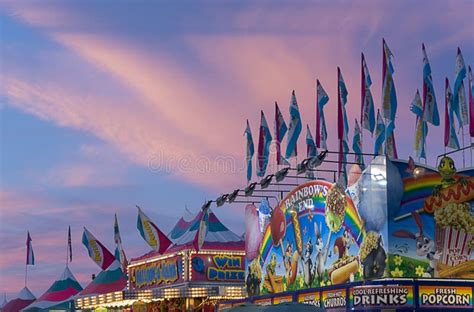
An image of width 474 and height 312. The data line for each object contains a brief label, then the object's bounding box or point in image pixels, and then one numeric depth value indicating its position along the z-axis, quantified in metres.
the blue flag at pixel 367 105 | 36.62
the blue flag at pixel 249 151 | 49.69
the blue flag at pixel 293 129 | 43.56
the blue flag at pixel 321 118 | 41.31
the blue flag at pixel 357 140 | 41.84
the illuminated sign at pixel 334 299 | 35.78
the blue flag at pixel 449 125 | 36.78
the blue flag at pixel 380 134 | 37.25
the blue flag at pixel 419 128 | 36.31
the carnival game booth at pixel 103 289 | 63.12
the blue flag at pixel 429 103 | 35.91
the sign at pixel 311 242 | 35.62
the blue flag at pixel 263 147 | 47.19
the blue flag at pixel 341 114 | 39.72
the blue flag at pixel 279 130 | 45.66
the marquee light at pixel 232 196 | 48.18
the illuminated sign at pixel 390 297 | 32.81
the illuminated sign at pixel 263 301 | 44.38
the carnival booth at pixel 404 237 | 32.97
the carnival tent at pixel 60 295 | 73.69
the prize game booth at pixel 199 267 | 53.09
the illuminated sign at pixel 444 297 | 33.12
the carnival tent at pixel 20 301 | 86.19
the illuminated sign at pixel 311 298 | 38.34
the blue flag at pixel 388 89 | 35.78
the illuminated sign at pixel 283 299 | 41.53
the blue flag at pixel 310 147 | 44.28
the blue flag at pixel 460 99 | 36.25
